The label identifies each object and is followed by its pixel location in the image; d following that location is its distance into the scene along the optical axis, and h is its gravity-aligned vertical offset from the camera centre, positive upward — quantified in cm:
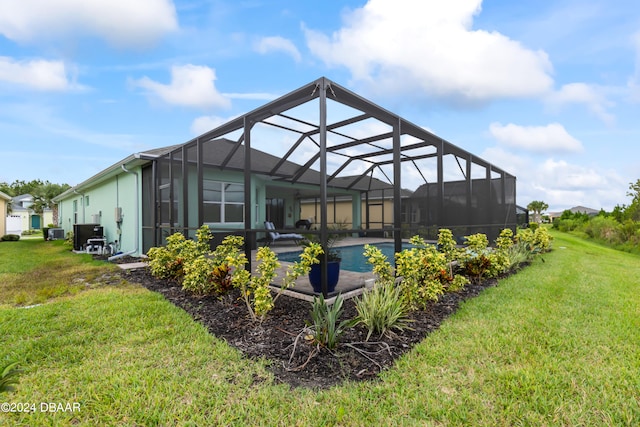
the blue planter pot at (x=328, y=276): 432 -89
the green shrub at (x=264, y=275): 357 -75
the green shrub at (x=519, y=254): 729 -108
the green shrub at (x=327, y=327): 297 -112
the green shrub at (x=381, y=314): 330 -111
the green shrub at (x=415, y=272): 404 -81
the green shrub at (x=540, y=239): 910 -79
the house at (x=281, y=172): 529 +138
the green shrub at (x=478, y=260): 595 -93
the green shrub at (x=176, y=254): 555 -74
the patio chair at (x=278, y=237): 1063 -79
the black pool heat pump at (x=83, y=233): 1103 -60
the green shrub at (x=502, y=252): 618 -86
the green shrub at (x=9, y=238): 1599 -109
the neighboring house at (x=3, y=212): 1612 +29
